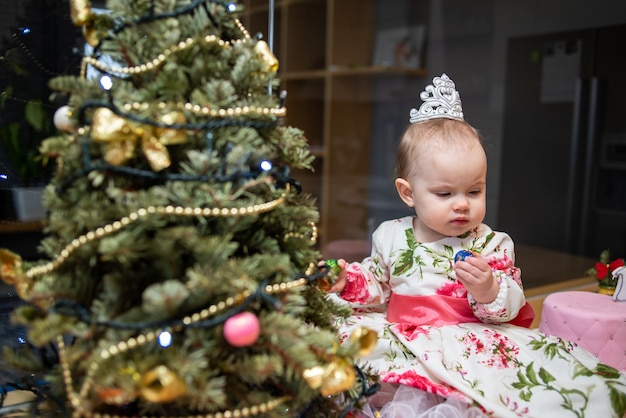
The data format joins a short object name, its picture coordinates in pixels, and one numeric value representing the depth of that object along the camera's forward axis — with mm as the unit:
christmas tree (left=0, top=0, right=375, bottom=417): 707
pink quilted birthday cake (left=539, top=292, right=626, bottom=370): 1350
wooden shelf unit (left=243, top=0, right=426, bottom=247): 2877
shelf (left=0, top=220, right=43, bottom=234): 1237
